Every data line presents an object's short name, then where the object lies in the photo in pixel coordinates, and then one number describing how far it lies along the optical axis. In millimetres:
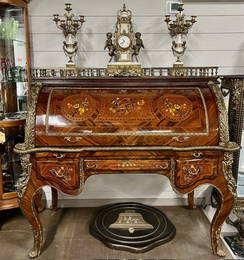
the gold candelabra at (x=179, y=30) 2025
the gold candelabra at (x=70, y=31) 2041
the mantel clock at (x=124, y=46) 1980
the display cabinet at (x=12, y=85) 2113
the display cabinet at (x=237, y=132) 1954
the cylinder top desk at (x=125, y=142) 1649
